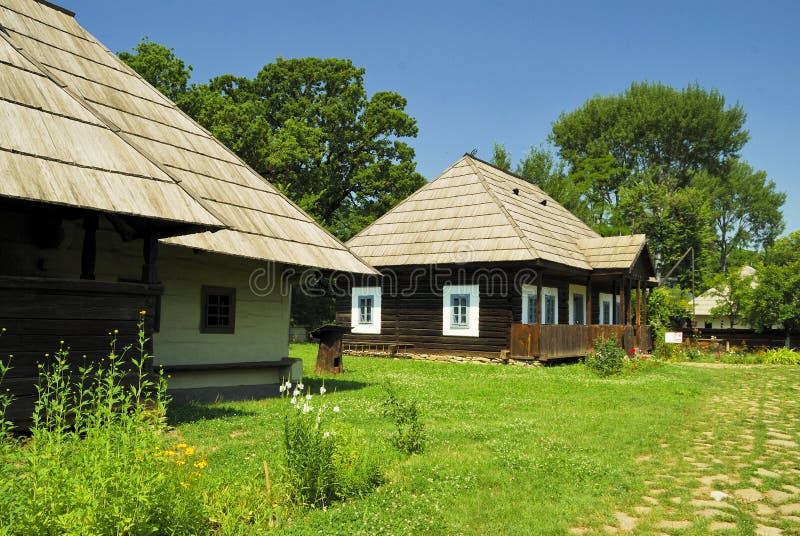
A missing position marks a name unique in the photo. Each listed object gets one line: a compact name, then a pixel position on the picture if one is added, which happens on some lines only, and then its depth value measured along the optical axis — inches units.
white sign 827.8
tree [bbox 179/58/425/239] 1302.9
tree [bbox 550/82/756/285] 1755.7
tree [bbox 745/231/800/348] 1008.2
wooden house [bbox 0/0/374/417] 274.7
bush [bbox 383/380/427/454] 271.1
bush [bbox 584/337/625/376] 629.6
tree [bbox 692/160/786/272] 2236.7
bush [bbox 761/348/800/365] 855.7
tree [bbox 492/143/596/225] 1704.0
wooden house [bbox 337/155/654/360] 760.3
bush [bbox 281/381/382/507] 200.7
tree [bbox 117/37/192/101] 1098.7
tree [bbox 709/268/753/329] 1092.5
